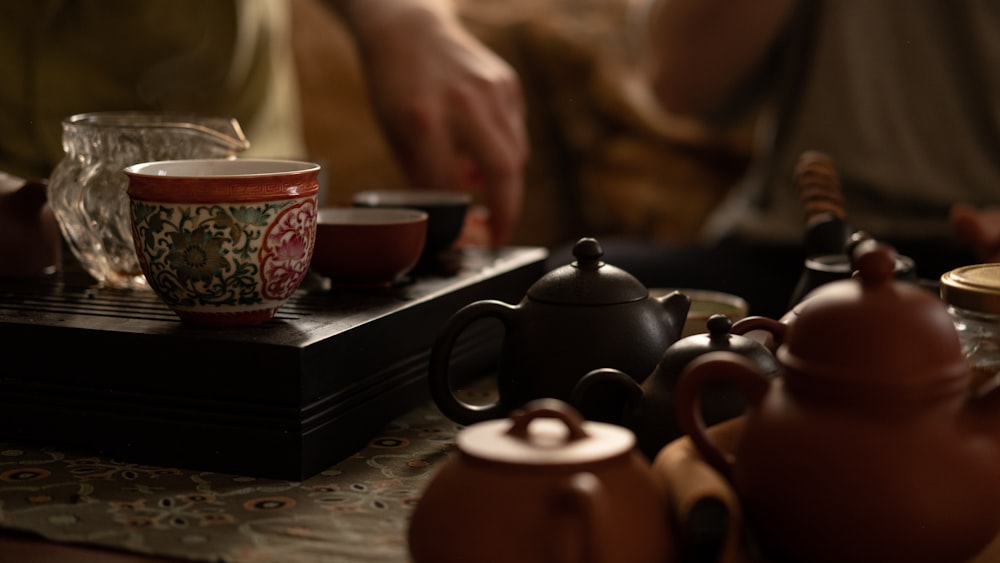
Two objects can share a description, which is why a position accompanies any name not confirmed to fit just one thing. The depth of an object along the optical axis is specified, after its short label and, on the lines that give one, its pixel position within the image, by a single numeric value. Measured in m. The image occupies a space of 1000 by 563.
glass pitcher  1.04
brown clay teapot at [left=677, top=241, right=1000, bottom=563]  0.80
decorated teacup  0.93
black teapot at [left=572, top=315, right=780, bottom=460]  0.88
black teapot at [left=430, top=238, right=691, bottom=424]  0.93
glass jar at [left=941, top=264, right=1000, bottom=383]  0.89
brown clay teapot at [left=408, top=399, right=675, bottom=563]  0.78
